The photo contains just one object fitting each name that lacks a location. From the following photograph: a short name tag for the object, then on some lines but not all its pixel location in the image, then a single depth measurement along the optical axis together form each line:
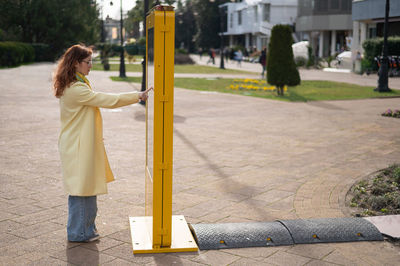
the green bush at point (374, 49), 30.05
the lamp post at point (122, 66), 26.49
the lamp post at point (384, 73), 19.28
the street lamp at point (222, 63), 39.25
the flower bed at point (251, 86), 20.06
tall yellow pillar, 3.69
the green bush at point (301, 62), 40.48
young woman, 3.98
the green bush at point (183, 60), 50.20
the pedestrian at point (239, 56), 44.19
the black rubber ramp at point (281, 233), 4.21
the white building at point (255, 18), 63.50
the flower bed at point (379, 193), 5.09
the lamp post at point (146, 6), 14.07
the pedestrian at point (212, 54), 48.69
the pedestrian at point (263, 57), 28.39
